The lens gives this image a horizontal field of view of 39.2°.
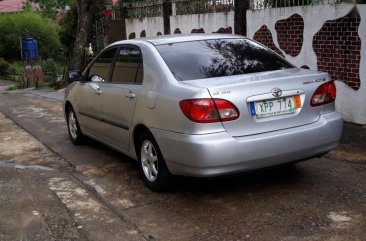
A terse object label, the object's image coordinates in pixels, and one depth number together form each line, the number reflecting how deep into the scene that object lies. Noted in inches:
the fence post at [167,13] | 510.6
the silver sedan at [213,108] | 170.9
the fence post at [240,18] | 350.9
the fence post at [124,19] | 644.3
